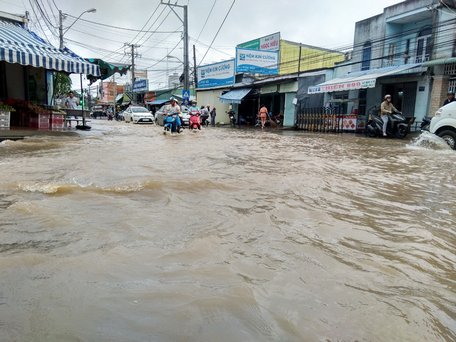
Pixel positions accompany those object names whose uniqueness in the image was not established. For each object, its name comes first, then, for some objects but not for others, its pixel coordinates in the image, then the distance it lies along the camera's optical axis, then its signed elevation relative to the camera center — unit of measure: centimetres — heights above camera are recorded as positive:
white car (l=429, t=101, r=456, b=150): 919 +1
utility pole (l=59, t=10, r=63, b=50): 2348 +522
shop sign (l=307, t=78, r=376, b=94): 1504 +152
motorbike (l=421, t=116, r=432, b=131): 1198 +2
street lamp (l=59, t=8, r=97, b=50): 2352 +536
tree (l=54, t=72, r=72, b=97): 1605 +131
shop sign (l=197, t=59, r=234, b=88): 2778 +328
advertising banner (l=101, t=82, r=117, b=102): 6426 +353
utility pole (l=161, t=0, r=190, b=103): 2370 +465
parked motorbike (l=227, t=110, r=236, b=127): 2733 -7
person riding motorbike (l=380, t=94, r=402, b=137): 1275 +43
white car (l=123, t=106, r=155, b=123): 2550 -14
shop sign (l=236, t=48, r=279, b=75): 2377 +363
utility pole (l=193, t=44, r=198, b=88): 3092 +362
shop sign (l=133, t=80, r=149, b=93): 4488 +339
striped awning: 965 +154
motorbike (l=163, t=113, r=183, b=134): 1421 -34
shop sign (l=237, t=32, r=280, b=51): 2591 +554
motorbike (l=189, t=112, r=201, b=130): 1712 -27
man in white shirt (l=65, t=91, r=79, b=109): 1686 +39
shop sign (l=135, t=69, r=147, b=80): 5547 +591
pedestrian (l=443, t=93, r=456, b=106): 1171 +81
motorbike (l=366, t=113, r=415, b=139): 1328 -11
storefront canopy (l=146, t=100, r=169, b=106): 4074 +132
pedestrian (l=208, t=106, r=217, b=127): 2791 -1
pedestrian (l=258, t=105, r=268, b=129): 2177 +16
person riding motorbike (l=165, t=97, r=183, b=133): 1365 +8
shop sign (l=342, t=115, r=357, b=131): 1744 -6
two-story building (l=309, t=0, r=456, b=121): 1462 +283
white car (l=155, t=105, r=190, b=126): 2145 -13
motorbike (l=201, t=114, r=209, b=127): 2683 -32
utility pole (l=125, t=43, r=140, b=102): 4019 +665
